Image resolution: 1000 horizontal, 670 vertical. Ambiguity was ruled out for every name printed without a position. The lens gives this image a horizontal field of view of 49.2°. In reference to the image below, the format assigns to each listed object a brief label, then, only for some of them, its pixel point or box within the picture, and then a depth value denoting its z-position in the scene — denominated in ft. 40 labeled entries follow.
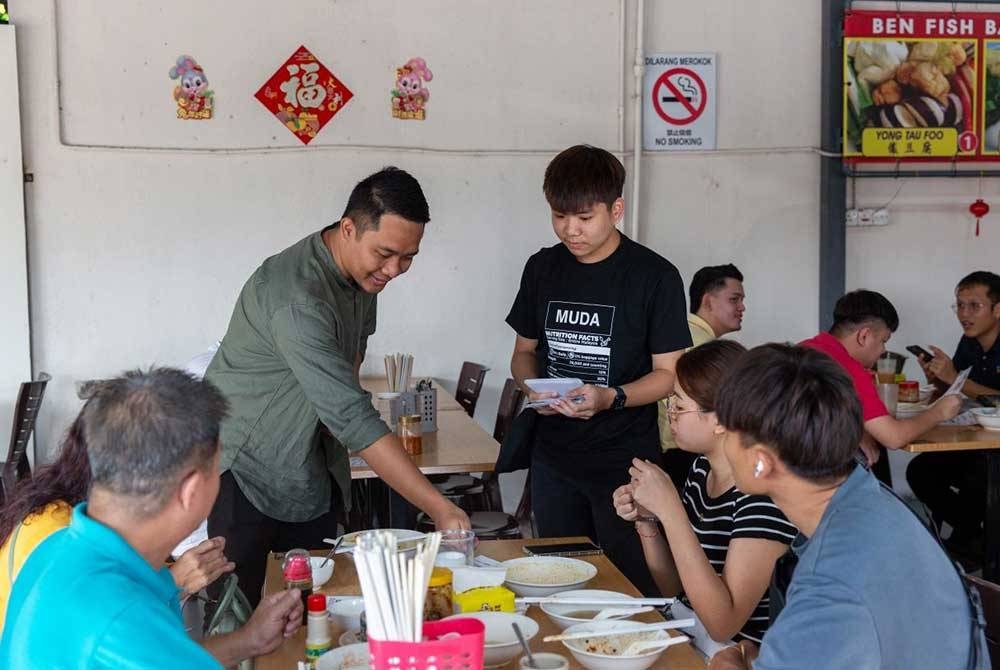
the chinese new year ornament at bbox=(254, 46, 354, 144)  17.47
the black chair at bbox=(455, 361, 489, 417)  16.55
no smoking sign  18.40
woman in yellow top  5.40
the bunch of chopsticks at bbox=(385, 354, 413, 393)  13.79
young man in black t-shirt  9.39
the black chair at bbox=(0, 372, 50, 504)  14.44
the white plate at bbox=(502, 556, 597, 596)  7.11
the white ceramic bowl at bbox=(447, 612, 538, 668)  5.86
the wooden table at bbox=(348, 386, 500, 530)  11.59
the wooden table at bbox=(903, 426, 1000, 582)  13.29
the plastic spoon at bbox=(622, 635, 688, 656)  5.85
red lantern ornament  18.93
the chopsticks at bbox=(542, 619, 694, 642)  6.00
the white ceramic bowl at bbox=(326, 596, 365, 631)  6.51
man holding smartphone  15.46
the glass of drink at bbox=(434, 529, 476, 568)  7.32
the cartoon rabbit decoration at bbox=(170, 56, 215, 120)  17.17
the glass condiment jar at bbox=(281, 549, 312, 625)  6.63
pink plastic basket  4.34
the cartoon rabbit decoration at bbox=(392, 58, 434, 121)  17.79
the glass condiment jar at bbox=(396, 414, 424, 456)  12.24
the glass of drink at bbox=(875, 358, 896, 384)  15.64
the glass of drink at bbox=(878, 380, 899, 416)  14.39
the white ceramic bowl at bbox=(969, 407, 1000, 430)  13.82
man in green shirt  7.81
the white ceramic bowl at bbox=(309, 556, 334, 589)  7.21
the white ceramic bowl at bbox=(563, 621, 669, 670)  5.74
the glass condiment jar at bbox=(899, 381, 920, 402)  15.86
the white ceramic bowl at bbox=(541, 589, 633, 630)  6.48
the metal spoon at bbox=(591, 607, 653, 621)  6.47
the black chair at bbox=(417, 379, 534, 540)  13.21
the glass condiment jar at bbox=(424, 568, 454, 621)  6.14
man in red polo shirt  12.77
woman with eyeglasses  6.84
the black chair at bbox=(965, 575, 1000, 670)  5.94
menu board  18.39
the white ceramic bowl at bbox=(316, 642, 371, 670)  5.76
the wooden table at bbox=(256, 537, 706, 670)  5.98
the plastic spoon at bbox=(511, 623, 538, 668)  5.76
